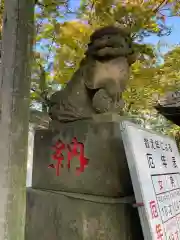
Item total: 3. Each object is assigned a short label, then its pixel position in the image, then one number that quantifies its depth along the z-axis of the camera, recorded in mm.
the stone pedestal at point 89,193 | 2096
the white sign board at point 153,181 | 1773
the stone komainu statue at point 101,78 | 2436
